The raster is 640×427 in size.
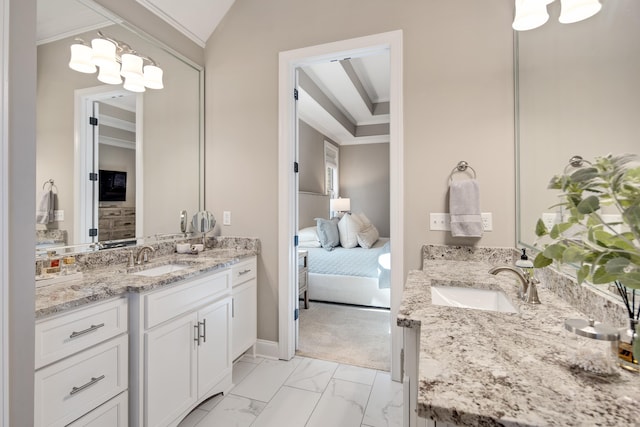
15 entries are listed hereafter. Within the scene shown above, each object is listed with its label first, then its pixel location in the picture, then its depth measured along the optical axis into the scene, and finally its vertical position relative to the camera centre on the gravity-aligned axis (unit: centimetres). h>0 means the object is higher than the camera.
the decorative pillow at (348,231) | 411 -22
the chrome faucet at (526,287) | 106 -25
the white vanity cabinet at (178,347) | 140 -68
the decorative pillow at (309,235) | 416 -28
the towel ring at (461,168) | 195 +30
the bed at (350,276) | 336 -68
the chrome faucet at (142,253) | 193 -24
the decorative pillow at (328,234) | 403 -26
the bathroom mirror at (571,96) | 80 +41
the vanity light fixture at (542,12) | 107 +88
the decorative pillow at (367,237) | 409 -29
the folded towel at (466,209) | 185 +3
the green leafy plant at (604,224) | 52 -2
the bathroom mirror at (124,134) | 157 +53
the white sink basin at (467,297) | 135 -37
